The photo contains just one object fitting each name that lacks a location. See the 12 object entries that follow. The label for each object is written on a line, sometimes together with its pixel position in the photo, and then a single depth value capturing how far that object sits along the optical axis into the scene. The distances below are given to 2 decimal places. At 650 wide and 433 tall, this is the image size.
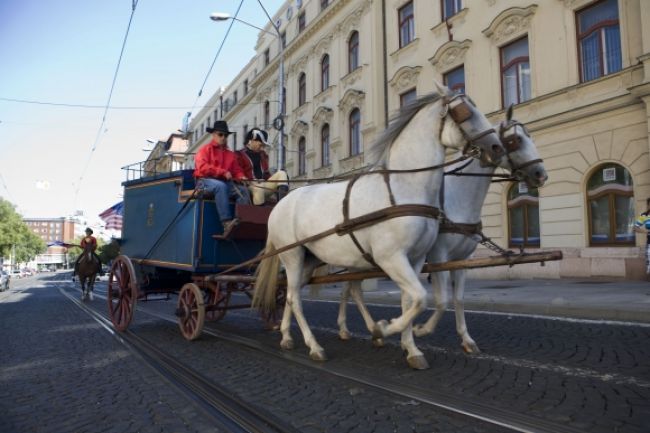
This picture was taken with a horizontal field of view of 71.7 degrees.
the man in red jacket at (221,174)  5.66
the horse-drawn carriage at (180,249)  5.75
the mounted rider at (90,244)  13.06
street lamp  14.98
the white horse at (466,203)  3.99
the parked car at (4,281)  22.47
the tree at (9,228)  50.75
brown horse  12.98
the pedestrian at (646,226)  10.18
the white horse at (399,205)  3.73
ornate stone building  11.87
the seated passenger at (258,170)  6.09
